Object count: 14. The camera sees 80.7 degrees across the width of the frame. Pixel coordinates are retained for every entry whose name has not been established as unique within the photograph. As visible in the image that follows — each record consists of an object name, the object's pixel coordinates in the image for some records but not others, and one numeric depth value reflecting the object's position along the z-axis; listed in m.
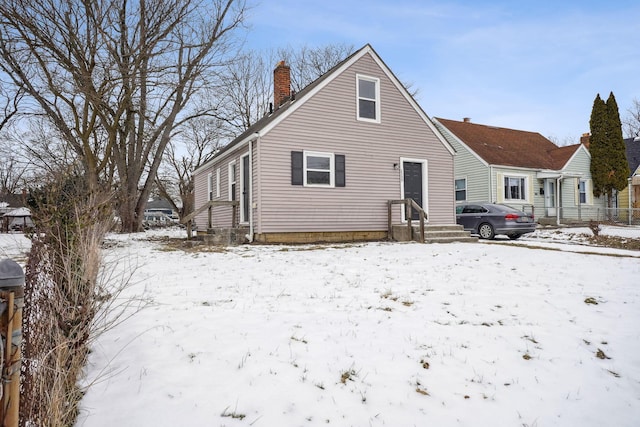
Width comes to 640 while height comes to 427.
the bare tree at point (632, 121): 41.50
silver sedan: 13.85
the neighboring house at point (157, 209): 70.66
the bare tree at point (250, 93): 29.22
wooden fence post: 1.46
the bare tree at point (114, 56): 13.66
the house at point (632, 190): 25.49
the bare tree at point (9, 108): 22.73
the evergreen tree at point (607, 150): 23.66
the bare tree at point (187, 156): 33.53
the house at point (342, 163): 11.57
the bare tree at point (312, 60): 30.16
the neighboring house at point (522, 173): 20.81
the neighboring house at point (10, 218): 23.35
